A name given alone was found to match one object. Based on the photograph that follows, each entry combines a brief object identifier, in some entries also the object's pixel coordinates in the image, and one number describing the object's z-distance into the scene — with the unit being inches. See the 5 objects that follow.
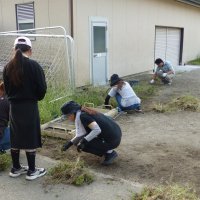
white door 401.7
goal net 284.0
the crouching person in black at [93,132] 168.9
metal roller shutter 598.9
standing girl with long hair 146.1
